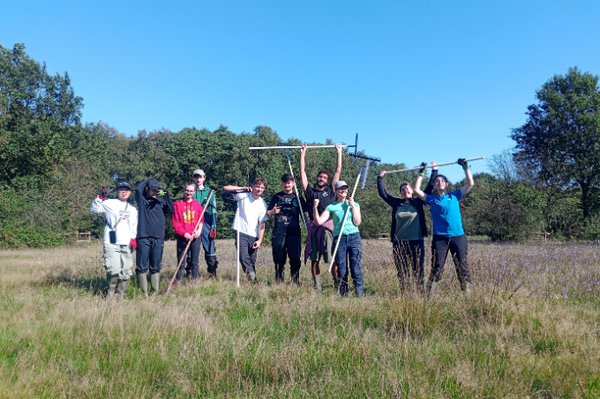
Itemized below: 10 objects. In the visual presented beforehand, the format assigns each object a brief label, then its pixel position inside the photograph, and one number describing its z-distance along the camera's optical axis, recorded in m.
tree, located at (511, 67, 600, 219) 28.11
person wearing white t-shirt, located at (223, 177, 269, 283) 6.54
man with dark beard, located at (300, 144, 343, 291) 5.96
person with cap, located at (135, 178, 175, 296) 5.84
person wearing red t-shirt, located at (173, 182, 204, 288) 6.34
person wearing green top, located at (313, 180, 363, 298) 5.54
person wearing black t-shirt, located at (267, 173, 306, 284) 6.37
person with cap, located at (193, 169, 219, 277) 6.77
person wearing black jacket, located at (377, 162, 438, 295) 5.30
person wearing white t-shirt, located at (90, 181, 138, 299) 5.61
